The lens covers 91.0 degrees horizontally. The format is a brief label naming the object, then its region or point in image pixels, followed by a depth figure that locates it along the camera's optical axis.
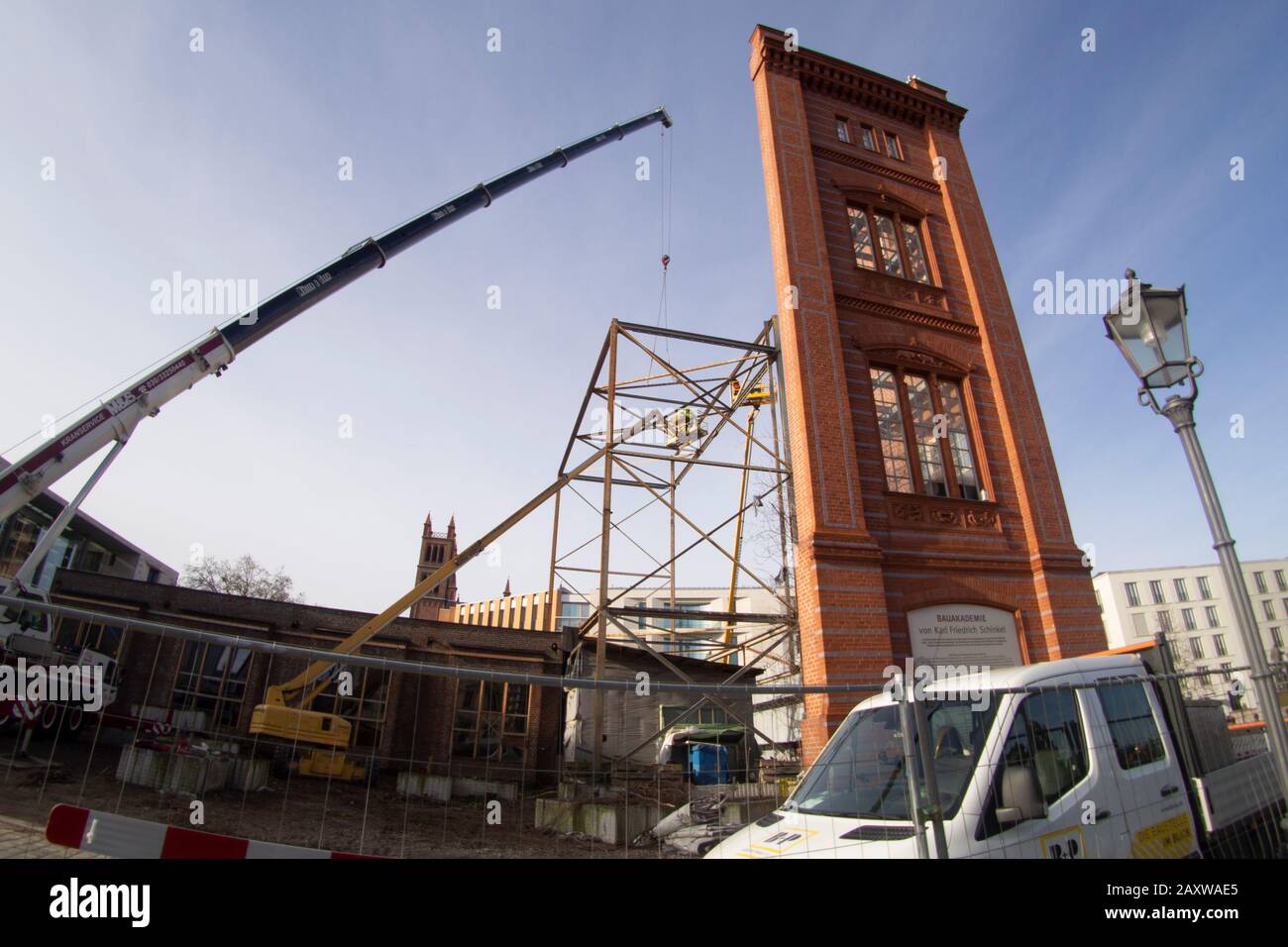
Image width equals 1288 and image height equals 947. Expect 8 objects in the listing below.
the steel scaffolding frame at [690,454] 11.46
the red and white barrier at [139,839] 2.80
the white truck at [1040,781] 3.58
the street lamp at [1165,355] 4.26
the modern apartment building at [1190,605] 55.00
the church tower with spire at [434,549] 81.19
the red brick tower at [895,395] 10.02
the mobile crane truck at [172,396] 9.52
